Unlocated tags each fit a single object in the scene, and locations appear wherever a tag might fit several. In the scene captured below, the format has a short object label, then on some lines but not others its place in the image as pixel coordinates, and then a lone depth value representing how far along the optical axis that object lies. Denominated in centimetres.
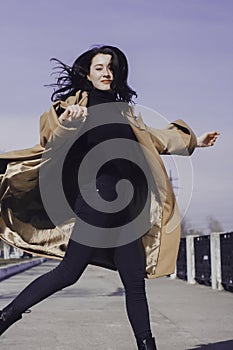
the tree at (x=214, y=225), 12394
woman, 513
